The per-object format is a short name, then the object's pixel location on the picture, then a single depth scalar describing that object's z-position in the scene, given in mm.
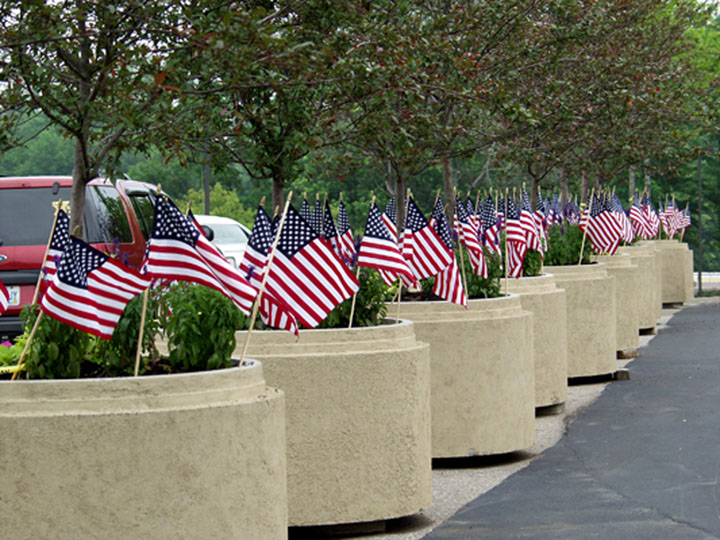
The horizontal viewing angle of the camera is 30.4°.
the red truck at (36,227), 11398
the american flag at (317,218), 9922
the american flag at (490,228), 12930
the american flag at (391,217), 9631
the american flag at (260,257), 6973
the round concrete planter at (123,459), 5316
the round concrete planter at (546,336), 12586
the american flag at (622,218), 21603
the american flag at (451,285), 9719
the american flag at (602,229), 17141
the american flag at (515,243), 12852
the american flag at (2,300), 7246
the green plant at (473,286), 11078
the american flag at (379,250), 8727
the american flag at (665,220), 35875
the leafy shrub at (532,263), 14086
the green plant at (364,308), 8297
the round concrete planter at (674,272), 31812
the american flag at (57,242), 6266
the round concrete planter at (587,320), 15141
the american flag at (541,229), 14788
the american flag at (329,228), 9305
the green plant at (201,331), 6059
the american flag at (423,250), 9742
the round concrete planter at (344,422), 7605
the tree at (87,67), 8078
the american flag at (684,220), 38375
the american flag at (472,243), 11117
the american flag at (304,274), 7000
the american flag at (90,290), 5707
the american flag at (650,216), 30906
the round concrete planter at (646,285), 22391
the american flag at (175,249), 5969
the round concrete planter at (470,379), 9914
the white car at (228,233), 24891
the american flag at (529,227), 13290
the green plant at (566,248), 16672
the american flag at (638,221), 26625
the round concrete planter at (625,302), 18266
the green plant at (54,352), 5773
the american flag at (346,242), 9312
